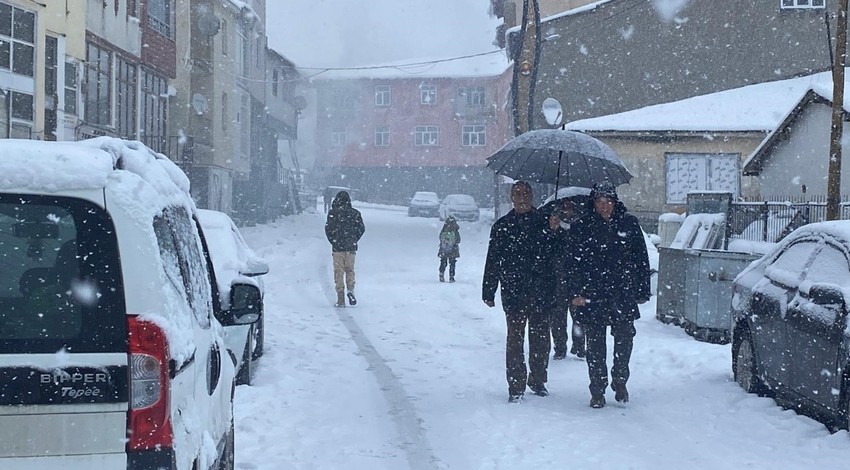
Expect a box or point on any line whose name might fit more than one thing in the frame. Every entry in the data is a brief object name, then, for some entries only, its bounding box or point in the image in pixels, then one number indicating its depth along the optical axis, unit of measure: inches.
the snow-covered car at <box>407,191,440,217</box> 2202.3
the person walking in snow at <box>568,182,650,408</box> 324.5
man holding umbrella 327.6
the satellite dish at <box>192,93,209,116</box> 1408.7
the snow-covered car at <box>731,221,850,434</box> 272.2
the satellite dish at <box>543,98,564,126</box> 1085.8
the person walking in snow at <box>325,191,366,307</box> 627.2
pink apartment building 2743.6
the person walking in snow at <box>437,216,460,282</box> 861.8
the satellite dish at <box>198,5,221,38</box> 1414.9
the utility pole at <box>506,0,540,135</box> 1131.3
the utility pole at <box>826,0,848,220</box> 565.9
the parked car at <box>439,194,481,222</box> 1991.9
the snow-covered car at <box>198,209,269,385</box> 329.7
